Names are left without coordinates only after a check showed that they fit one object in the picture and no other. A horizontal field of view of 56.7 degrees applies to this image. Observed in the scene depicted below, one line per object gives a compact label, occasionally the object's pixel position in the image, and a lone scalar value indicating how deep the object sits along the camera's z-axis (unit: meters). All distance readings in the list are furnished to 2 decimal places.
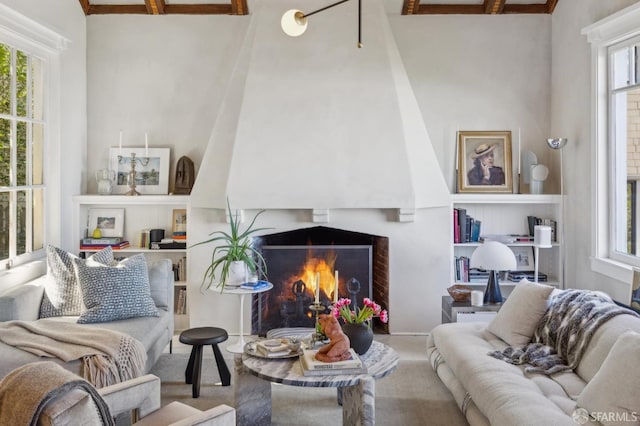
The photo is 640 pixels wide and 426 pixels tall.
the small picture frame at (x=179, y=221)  5.48
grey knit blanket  3.17
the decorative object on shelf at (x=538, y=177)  5.43
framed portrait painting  5.57
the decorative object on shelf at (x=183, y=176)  5.52
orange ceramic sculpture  3.05
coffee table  2.94
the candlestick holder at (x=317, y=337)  3.41
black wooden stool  3.80
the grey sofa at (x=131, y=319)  3.25
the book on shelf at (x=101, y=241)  5.33
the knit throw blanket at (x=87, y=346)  3.26
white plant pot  4.58
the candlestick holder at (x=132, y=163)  5.49
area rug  3.47
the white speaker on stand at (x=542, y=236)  4.97
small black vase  3.28
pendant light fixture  3.49
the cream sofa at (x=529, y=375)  2.43
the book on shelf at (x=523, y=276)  5.41
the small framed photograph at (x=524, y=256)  5.55
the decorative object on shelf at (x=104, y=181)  5.42
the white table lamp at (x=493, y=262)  4.41
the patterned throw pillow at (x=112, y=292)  3.97
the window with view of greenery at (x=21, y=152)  4.43
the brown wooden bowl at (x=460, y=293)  4.66
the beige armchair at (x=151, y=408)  2.29
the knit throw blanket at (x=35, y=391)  1.82
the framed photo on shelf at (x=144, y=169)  5.57
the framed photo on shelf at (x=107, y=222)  5.52
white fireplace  5.02
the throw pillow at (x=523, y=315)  3.61
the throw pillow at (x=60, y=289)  4.10
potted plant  4.59
